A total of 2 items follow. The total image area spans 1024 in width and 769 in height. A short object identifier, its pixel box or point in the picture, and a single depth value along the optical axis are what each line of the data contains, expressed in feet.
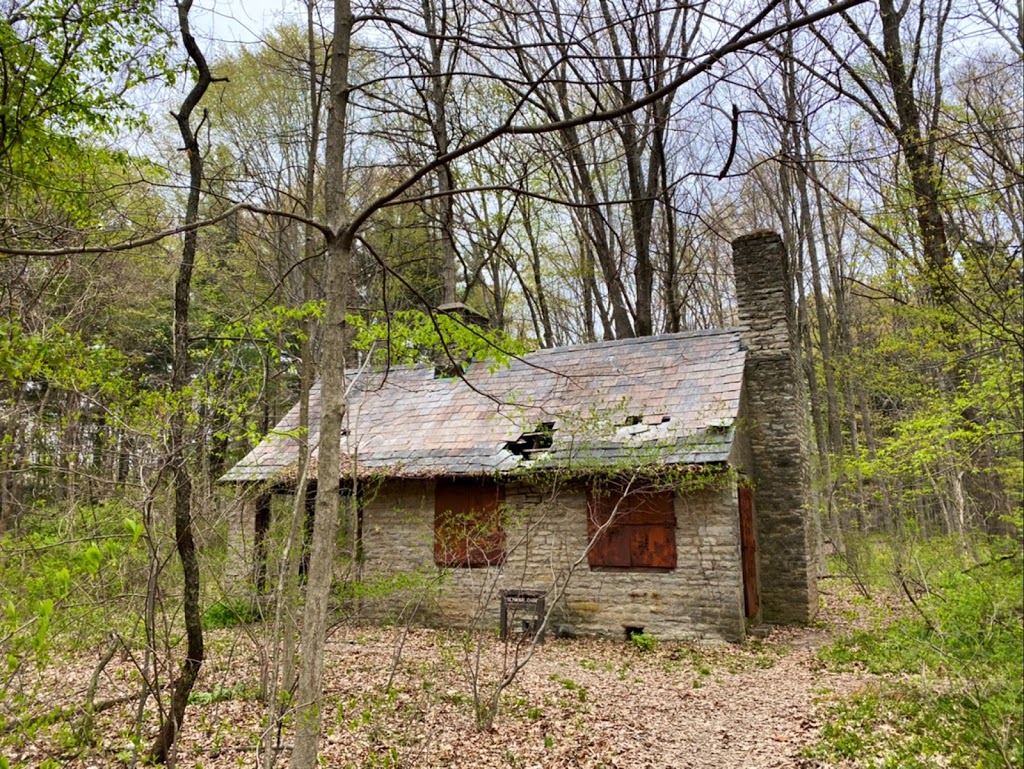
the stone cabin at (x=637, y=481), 31.35
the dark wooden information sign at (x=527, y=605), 31.73
